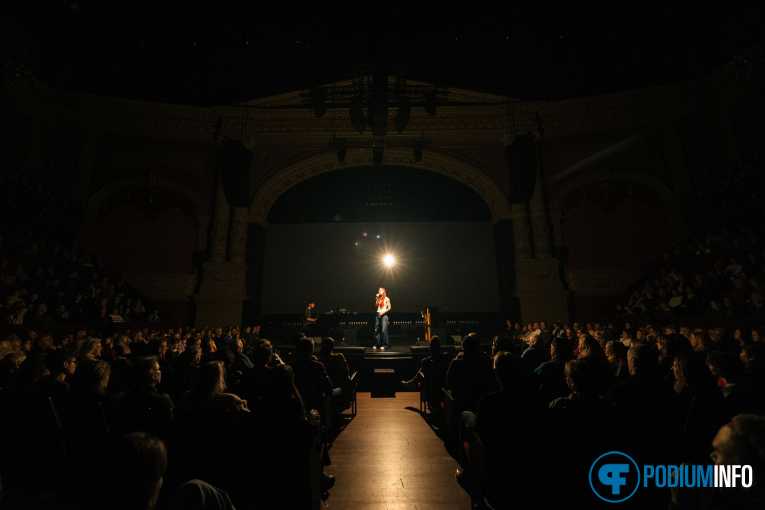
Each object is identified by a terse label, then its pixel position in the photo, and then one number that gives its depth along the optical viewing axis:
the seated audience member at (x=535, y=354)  4.29
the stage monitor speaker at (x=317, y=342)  9.73
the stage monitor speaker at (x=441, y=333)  9.88
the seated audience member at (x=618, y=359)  3.23
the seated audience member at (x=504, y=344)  3.88
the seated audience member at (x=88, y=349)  3.53
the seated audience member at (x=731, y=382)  2.26
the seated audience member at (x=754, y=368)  2.49
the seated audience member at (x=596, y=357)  3.22
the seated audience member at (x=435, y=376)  4.80
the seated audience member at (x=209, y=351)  4.36
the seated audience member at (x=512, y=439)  2.01
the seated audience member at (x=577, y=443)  1.97
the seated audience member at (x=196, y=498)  1.10
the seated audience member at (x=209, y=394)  2.23
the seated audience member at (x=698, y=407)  2.18
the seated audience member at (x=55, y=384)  2.50
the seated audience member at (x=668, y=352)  3.13
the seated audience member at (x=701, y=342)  3.43
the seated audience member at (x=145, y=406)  2.09
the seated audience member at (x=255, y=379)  2.88
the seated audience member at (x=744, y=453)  1.26
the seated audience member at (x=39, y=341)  5.41
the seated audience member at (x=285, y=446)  2.15
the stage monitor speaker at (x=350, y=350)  8.09
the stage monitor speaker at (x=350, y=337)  9.91
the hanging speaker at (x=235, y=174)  12.06
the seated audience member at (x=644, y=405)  2.02
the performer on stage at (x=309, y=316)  12.54
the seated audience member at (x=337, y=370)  5.05
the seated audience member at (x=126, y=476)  1.07
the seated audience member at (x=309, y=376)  3.45
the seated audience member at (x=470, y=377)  3.41
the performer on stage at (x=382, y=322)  9.81
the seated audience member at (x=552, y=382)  2.98
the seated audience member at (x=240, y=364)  4.14
